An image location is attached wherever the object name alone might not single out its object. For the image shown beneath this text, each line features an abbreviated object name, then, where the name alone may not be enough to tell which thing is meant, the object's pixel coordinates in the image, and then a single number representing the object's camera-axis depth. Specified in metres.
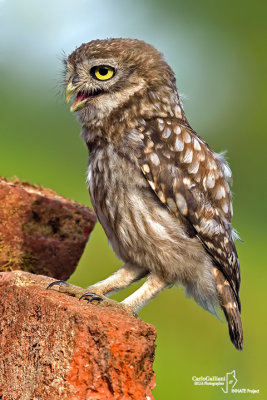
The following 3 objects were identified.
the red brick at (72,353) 3.58
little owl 4.74
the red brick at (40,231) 5.37
